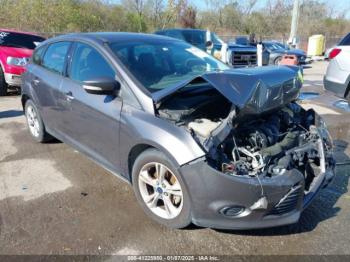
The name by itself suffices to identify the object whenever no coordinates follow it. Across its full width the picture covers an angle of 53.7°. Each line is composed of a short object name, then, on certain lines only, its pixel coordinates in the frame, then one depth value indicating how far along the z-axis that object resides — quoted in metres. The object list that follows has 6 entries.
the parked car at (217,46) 13.20
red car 9.20
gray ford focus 2.77
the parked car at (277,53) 18.30
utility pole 22.05
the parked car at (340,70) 7.14
